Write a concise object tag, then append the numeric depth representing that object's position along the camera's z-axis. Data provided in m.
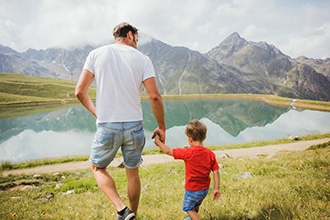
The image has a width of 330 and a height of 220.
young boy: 4.12
